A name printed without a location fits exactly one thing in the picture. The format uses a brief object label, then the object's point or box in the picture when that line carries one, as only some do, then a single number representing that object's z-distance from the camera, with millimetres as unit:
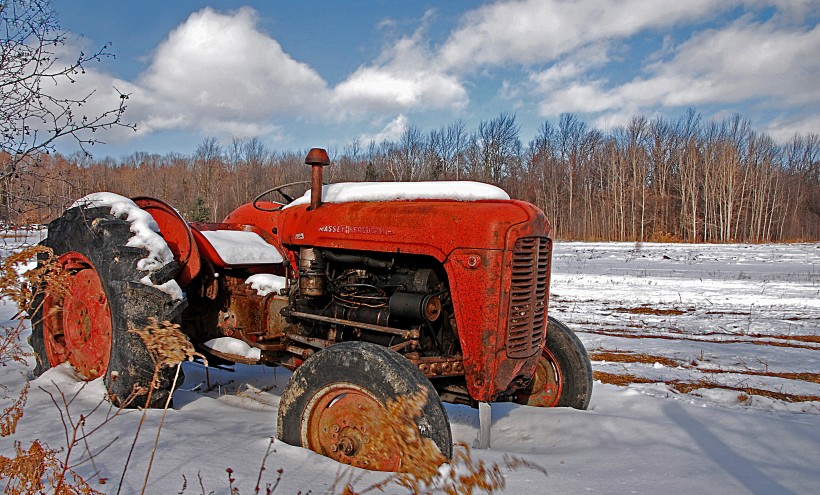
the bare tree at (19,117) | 3424
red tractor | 2771
